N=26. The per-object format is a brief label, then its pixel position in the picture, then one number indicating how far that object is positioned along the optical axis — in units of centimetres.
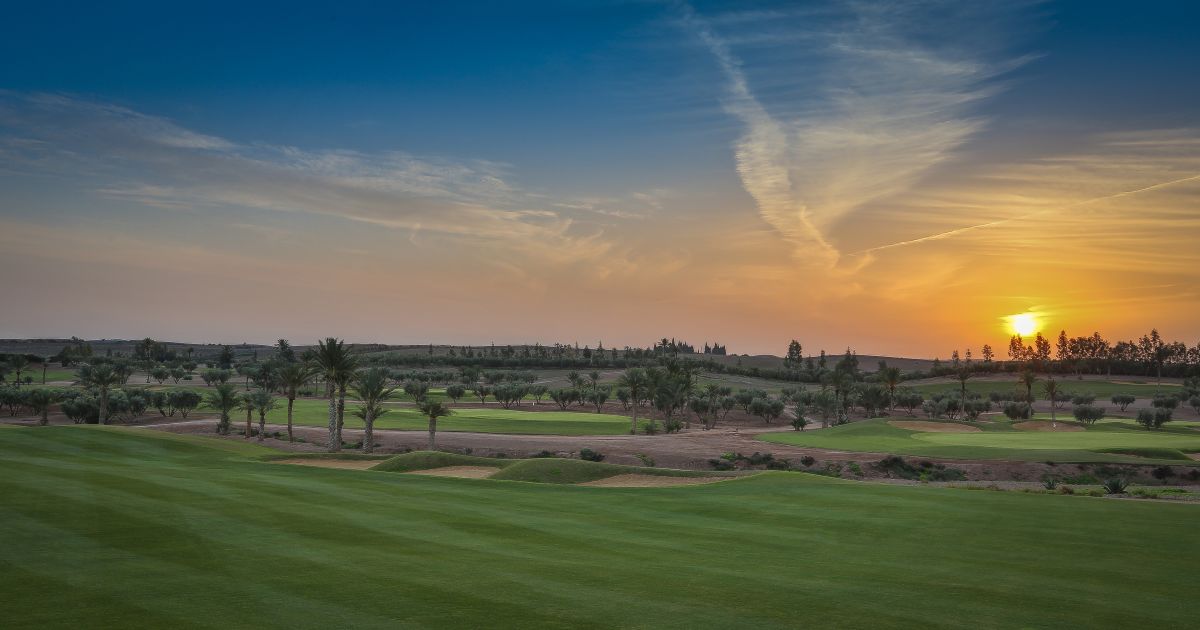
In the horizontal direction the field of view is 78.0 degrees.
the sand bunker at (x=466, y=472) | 4189
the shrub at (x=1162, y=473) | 5162
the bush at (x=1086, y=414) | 9688
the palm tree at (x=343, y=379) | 6162
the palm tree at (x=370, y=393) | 6185
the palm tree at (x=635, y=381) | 9388
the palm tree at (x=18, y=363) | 13020
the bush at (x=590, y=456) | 6006
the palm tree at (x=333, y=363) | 6062
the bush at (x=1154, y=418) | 9100
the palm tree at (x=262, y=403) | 7325
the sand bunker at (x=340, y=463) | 4606
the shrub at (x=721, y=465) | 5919
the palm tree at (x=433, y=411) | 6488
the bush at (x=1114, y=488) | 3719
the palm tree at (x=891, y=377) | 11602
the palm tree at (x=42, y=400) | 8269
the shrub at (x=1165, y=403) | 11669
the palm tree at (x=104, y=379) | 7875
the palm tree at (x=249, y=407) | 7338
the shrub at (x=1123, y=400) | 12644
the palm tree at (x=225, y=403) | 7612
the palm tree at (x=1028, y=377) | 11259
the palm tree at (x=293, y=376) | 7338
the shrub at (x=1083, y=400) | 11968
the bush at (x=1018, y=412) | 10912
